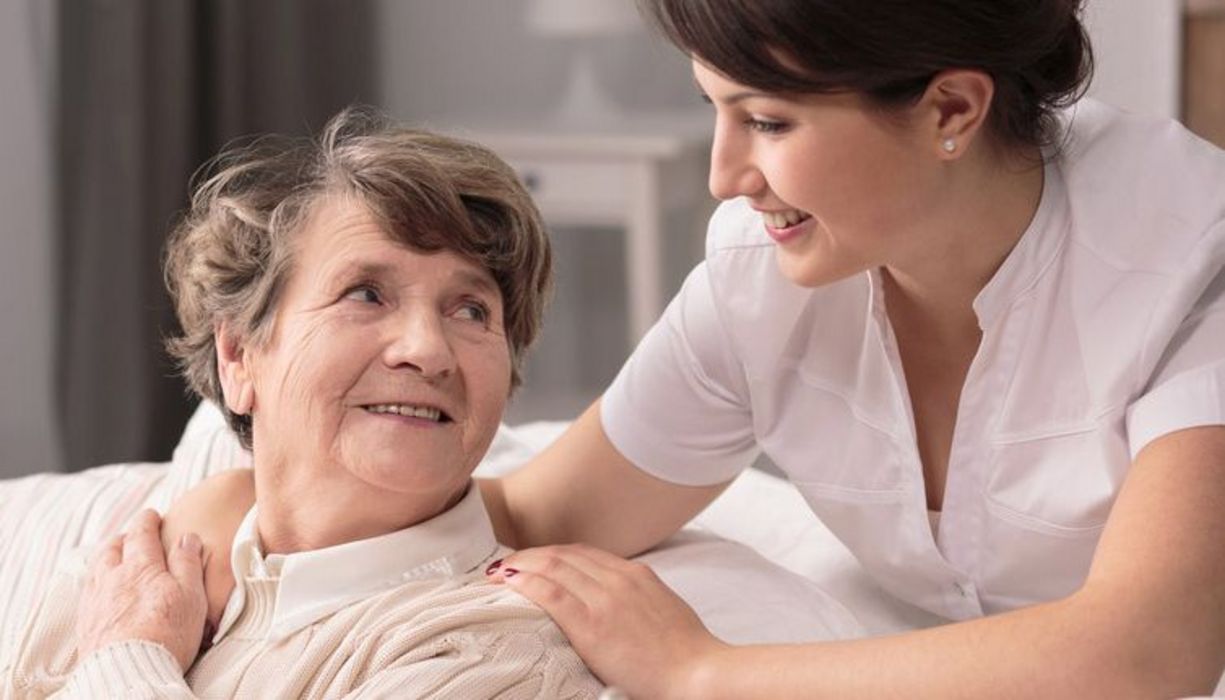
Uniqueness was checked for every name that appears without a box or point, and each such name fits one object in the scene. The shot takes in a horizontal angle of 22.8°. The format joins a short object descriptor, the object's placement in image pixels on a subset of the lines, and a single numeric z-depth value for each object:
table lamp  3.96
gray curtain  3.49
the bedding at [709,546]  2.03
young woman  1.77
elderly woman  1.84
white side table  3.56
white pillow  2.01
